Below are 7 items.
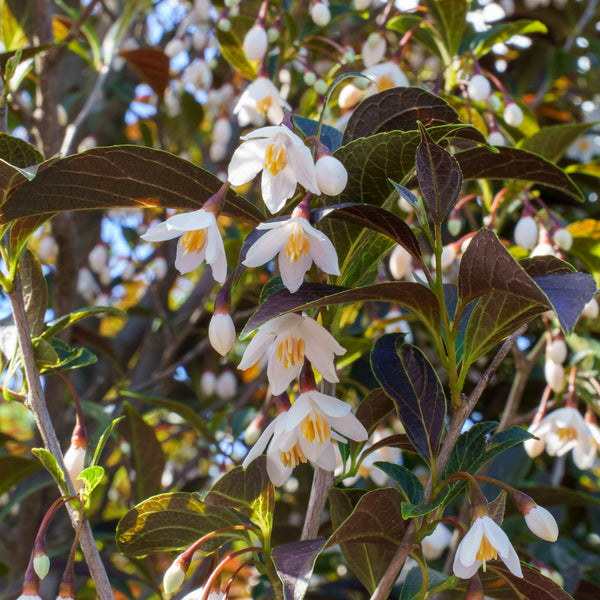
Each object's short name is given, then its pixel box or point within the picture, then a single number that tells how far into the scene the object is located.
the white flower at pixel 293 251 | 0.37
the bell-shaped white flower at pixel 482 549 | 0.36
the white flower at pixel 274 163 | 0.37
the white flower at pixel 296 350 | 0.37
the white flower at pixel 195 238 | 0.38
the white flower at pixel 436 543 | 0.50
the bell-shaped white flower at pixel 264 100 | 0.53
